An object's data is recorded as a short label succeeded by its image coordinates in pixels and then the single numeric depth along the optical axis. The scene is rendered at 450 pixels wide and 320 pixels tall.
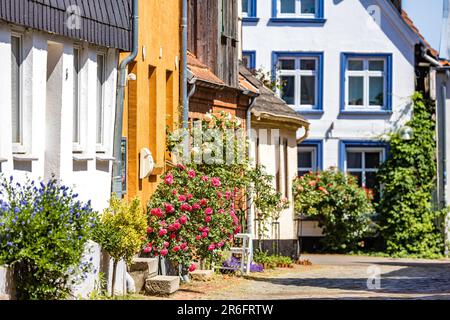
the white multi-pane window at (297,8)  35.44
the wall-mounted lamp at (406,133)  33.28
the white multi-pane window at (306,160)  35.34
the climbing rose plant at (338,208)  32.69
